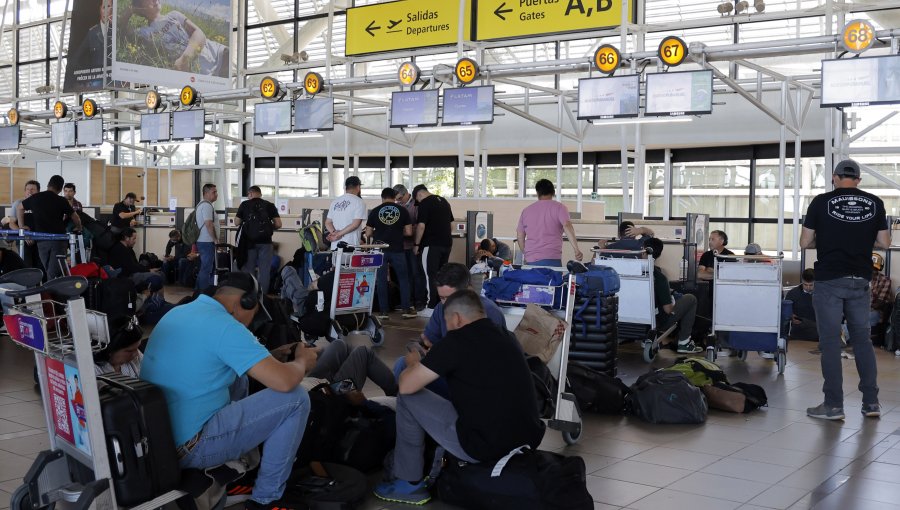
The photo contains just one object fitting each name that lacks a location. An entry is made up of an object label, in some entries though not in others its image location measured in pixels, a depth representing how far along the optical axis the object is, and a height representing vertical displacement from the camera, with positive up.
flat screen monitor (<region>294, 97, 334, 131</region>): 15.16 +1.71
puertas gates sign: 14.50 +3.35
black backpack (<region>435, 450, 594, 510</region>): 3.55 -1.07
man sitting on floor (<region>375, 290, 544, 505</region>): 3.66 -0.70
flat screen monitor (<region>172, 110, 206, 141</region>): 16.91 +1.67
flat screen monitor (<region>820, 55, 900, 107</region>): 10.09 +1.62
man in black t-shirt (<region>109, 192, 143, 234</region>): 14.40 +0.00
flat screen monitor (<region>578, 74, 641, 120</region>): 12.31 +1.69
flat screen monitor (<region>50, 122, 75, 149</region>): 19.72 +1.70
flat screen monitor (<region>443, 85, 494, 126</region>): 13.24 +1.66
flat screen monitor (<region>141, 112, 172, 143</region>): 17.44 +1.66
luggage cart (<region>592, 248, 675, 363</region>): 7.87 -0.70
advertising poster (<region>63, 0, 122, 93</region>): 17.78 +3.25
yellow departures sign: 16.25 +3.58
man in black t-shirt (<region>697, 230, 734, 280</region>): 8.79 -0.32
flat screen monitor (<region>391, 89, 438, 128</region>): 13.93 +1.69
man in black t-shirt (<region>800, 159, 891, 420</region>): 5.62 -0.28
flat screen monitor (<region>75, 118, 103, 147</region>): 19.23 +1.70
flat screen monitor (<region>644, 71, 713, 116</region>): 11.57 +1.66
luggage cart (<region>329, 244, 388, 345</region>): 8.38 -0.67
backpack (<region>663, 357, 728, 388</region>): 6.21 -1.06
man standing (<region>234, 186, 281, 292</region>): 11.07 -0.17
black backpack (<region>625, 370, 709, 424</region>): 5.55 -1.13
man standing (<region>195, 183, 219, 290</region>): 11.84 -0.28
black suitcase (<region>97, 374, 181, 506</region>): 2.96 -0.77
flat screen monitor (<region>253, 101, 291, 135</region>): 15.60 +1.69
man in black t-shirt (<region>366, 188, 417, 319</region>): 10.53 -0.22
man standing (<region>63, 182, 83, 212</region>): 12.35 +0.25
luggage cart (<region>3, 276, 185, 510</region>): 2.88 -0.65
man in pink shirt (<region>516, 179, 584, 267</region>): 8.23 -0.09
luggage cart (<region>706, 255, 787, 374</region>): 7.67 -0.70
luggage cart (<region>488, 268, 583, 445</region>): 4.77 -0.61
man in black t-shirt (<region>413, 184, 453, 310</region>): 10.70 -0.20
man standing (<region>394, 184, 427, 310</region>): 10.90 -0.53
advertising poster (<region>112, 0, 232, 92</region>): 13.91 +2.74
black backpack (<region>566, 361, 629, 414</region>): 5.70 -1.10
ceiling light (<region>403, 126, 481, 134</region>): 13.92 +1.38
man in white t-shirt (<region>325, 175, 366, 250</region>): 9.52 +0.00
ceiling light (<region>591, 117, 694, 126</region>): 12.32 +1.41
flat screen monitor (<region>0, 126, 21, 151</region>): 20.75 +1.67
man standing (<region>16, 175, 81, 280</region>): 9.90 -0.06
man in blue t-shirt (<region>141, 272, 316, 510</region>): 3.23 -0.61
